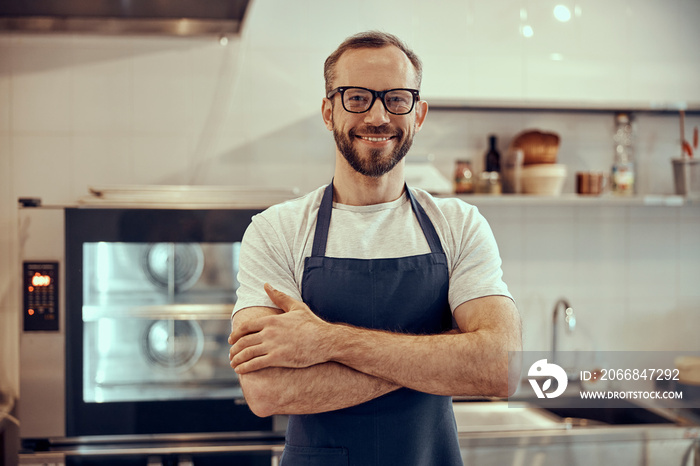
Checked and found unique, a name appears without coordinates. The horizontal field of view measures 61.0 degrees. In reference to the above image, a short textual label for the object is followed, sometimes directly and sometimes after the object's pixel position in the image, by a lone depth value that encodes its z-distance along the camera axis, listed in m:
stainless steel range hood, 2.03
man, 1.17
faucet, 2.58
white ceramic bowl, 2.50
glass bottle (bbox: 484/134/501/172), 2.61
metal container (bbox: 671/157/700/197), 2.60
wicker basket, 2.54
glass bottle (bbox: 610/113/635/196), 2.61
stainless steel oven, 1.97
